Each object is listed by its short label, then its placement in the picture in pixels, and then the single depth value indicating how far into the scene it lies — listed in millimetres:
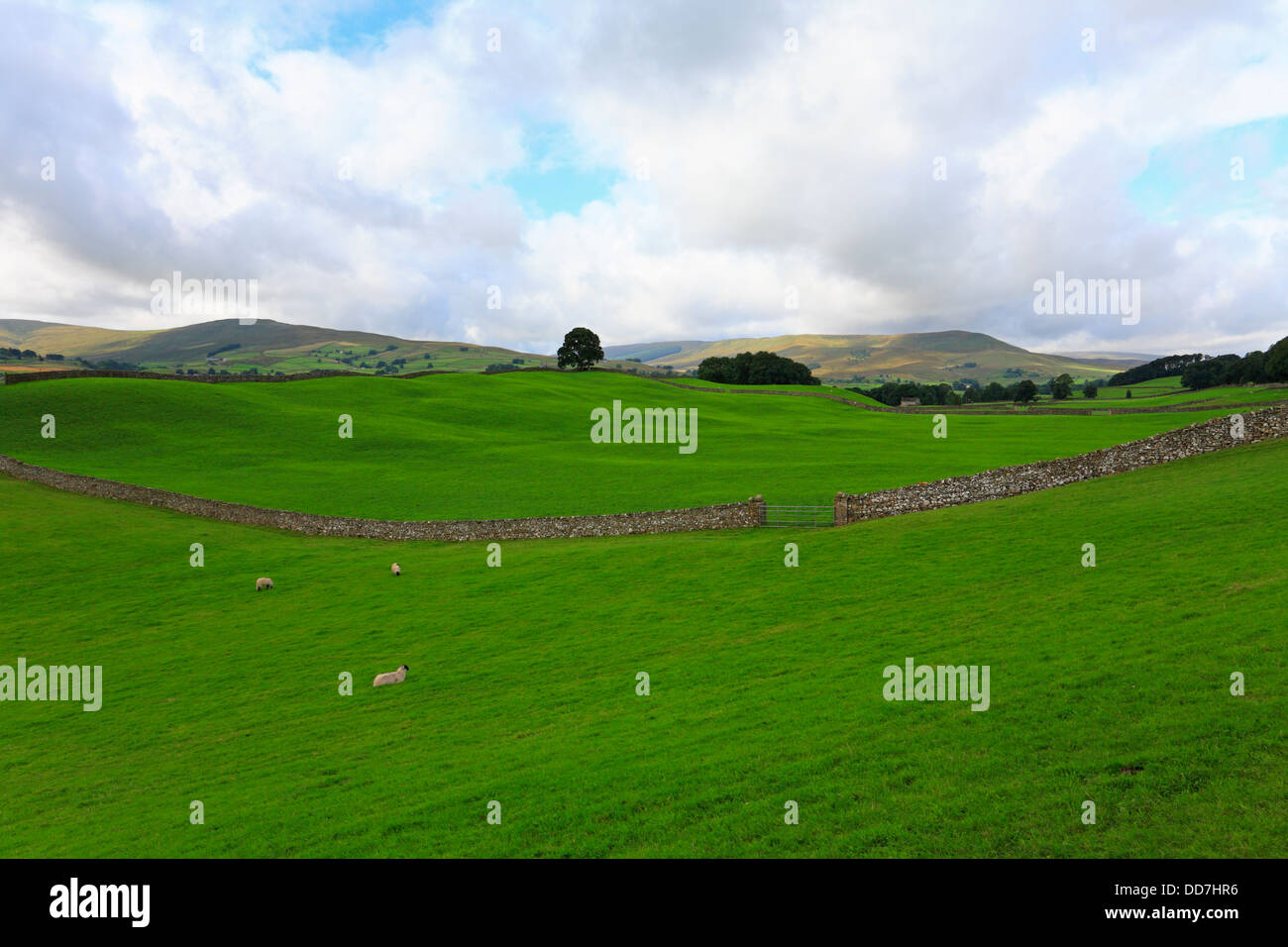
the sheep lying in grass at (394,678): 17406
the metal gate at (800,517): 29000
